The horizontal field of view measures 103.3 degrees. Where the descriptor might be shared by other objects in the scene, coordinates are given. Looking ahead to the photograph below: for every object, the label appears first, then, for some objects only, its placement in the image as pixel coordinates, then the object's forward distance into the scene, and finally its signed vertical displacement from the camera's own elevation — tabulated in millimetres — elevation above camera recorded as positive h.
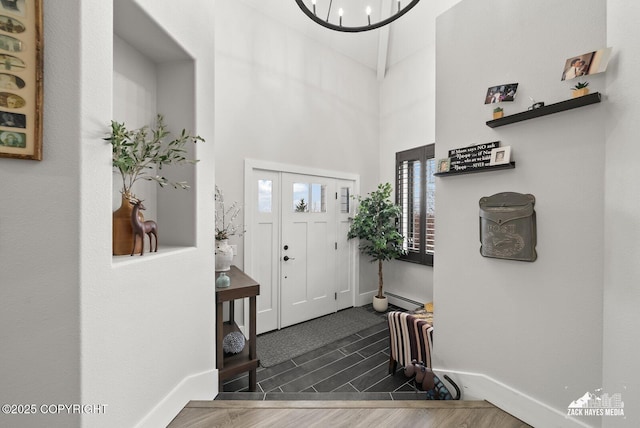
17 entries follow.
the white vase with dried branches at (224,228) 2533 -172
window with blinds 3775 +218
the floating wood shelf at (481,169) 1444 +277
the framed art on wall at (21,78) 847 +463
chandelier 3420 +2831
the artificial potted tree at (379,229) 3891 -235
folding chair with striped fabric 2143 -1127
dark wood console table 1934 -1022
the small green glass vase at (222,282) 2057 -561
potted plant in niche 1084 +274
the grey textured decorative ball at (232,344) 2174 -1132
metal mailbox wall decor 1377 -70
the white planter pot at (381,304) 4027 -1447
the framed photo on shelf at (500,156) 1443 +340
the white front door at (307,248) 3494 -515
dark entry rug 2820 -1557
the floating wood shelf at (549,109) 1151 +533
